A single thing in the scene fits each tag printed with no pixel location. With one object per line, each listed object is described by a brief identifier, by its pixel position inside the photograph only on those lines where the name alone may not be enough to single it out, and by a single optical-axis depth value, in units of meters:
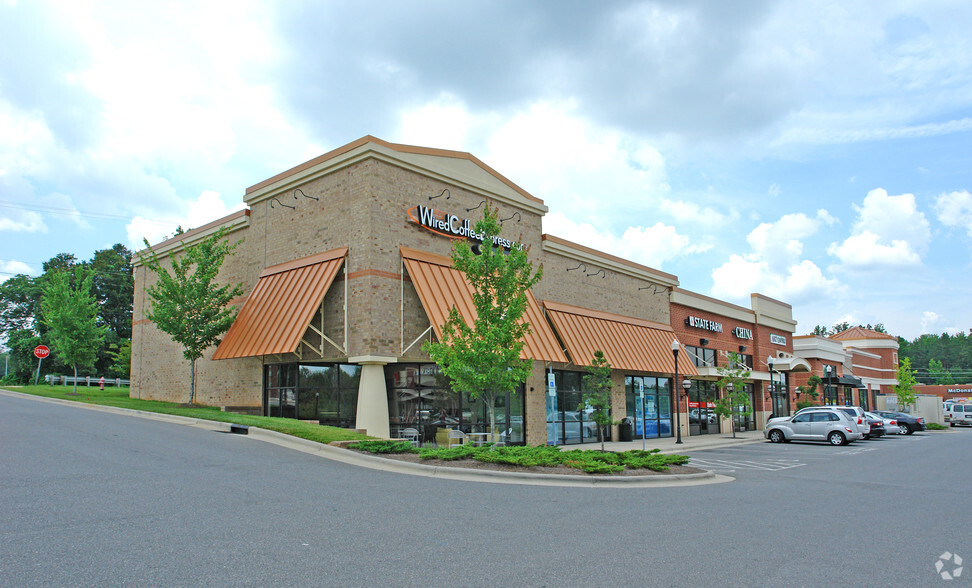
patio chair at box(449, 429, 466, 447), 19.89
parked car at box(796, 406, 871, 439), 30.94
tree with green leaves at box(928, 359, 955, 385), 127.72
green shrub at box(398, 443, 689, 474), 14.27
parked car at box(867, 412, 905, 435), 36.91
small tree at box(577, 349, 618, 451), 23.42
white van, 54.59
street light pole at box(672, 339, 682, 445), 27.42
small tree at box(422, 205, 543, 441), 17.30
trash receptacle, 28.91
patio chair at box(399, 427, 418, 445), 21.02
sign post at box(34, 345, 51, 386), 39.88
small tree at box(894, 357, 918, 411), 57.38
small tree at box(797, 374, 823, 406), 44.28
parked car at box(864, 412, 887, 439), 33.47
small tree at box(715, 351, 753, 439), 33.12
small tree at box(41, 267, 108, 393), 31.36
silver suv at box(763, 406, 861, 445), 28.03
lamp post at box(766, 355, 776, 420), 43.56
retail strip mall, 20.80
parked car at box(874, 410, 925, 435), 38.97
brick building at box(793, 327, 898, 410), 50.03
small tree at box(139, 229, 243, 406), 23.38
